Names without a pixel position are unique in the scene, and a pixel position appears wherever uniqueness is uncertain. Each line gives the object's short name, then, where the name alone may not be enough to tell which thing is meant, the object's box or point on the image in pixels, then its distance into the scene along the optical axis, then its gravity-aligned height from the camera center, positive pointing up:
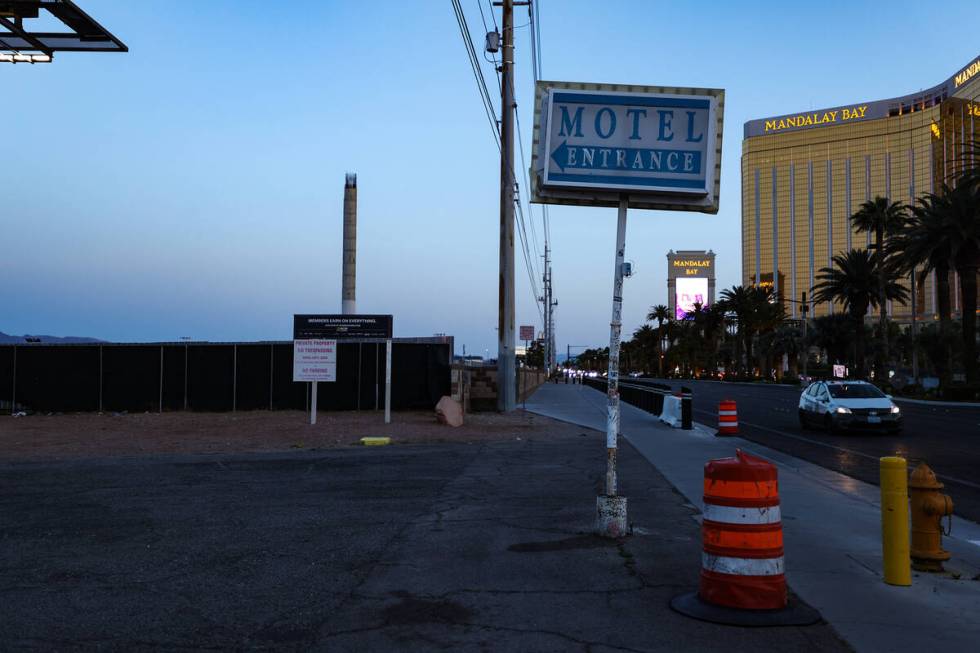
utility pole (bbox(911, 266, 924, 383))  80.56 +1.28
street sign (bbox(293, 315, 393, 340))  25.28 +0.86
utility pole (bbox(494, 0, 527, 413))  28.36 +4.21
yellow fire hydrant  6.96 -1.25
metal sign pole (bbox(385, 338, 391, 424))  24.62 -1.06
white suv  21.94 -1.09
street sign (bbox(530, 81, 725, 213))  8.74 +2.23
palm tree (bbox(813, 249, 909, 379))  68.69 +6.33
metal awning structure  12.36 +4.81
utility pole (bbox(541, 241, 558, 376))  93.88 +6.72
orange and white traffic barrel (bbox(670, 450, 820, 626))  5.88 -1.28
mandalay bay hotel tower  178.62 +50.91
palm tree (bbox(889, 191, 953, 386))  49.22 +6.94
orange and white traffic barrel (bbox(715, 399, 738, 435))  20.98 -1.40
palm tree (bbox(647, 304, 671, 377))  155.00 +8.33
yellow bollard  6.48 -1.15
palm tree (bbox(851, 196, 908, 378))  61.53 +10.70
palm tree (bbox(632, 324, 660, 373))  174.50 +4.43
